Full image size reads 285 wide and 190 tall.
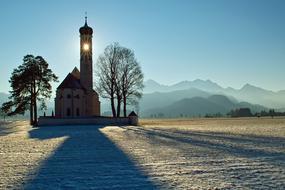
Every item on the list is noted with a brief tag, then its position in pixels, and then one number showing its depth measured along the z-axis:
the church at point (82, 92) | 62.06
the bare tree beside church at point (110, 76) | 61.44
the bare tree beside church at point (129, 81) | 61.72
